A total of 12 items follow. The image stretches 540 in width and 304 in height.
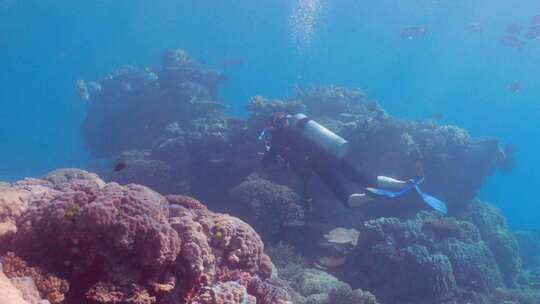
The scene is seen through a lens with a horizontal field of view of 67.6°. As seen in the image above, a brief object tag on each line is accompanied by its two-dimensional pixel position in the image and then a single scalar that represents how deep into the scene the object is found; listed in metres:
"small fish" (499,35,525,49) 25.08
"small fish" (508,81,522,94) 22.66
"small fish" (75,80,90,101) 28.73
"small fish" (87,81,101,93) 27.40
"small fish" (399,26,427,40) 24.35
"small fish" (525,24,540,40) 20.65
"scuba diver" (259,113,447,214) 10.36
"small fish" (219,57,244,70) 32.22
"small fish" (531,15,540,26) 20.66
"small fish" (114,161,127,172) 7.64
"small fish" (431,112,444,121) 28.15
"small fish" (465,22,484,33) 27.00
